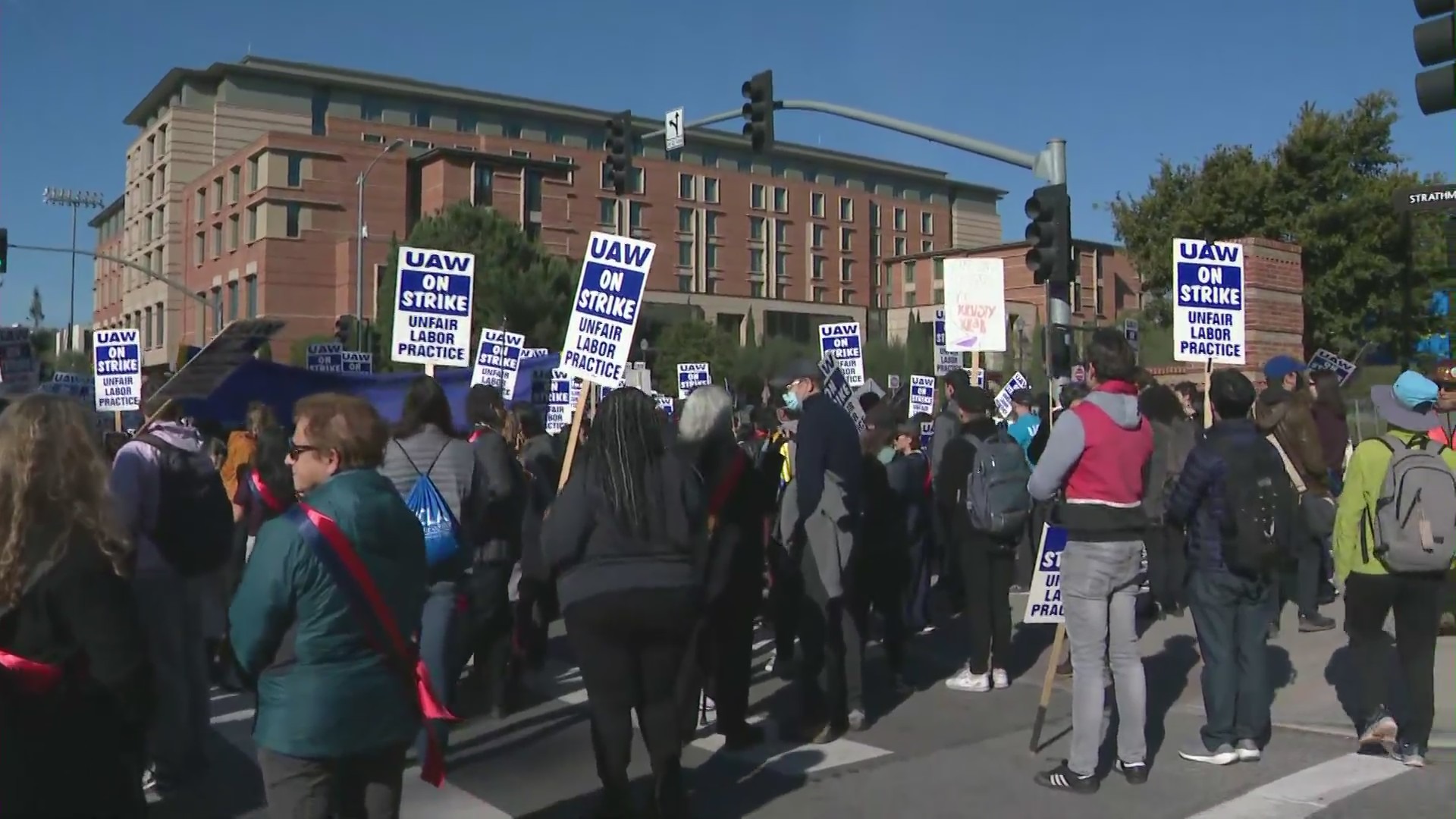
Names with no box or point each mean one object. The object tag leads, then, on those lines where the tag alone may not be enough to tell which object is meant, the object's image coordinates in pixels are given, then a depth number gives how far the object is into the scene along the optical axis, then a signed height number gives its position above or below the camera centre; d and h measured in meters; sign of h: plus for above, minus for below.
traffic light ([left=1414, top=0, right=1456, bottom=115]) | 7.55 +2.24
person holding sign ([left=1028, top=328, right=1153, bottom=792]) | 6.25 -0.42
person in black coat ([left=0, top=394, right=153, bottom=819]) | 3.19 -0.49
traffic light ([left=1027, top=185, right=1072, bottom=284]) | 13.34 +2.14
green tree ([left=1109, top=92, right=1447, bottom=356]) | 29.67 +5.14
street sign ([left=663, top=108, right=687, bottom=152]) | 18.58 +4.46
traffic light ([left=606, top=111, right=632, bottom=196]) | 19.02 +4.24
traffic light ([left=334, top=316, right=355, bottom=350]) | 29.95 +2.73
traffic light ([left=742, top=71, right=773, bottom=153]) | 17.86 +4.48
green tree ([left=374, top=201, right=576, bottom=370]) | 52.81 +6.94
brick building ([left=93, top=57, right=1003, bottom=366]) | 71.88 +15.28
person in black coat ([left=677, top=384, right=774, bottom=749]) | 6.62 -0.53
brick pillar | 19.08 +2.08
